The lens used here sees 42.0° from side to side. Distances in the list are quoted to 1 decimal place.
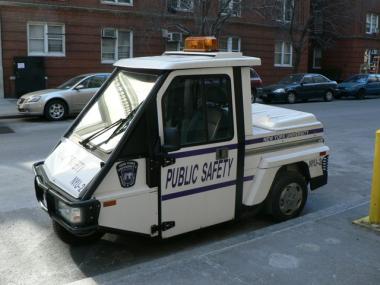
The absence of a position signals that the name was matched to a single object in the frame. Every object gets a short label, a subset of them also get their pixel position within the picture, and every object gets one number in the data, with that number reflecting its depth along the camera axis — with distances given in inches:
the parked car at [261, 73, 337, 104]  887.7
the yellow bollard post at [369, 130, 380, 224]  202.8
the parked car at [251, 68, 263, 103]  840.6
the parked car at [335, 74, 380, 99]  1045.8
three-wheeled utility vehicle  169.3
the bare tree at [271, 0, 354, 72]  1162.0
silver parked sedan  584.1
